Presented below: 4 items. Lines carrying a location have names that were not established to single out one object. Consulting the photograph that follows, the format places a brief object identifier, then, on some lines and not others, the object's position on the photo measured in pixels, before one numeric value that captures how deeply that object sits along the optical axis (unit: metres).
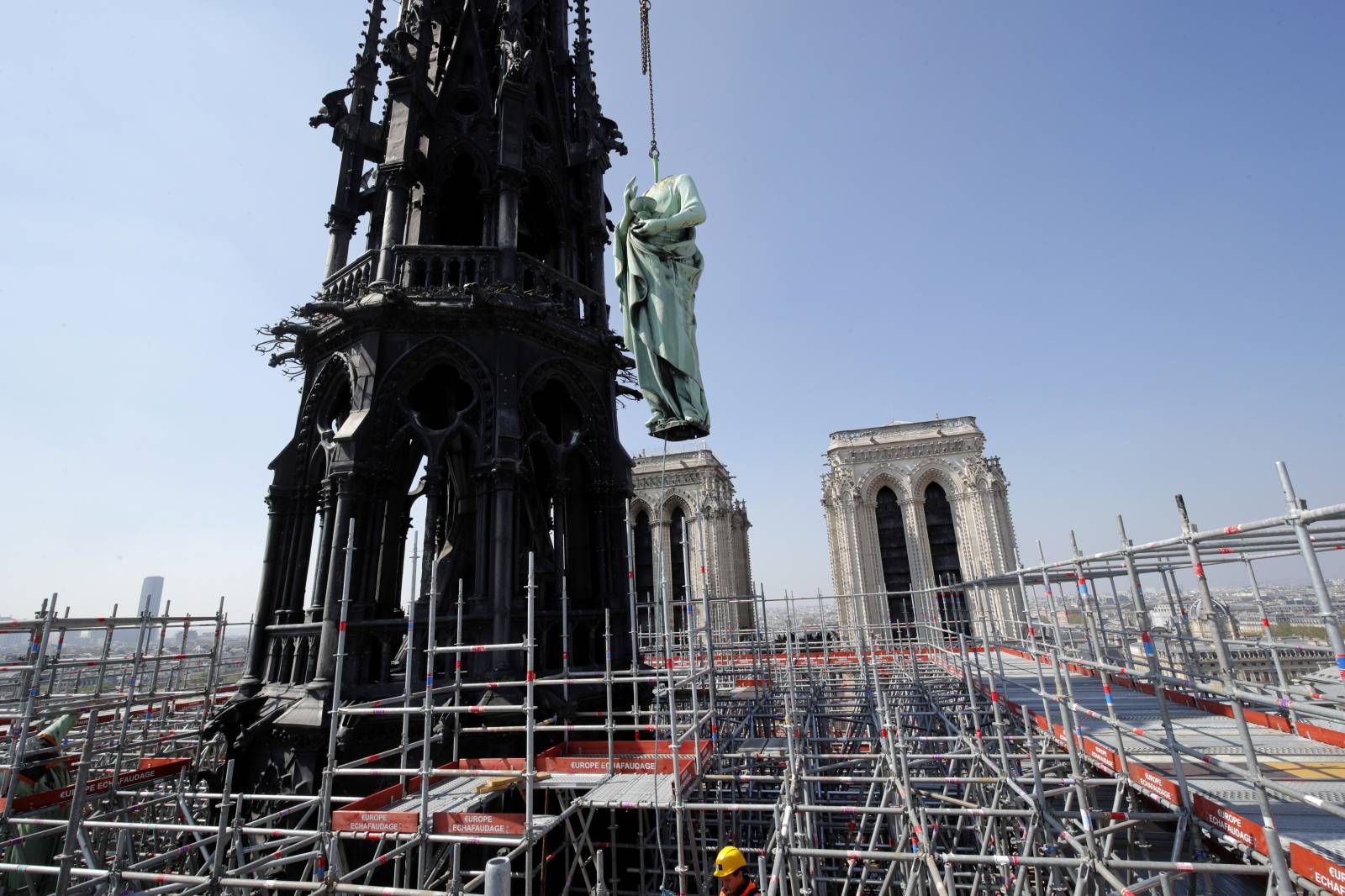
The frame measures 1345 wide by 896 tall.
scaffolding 4.97
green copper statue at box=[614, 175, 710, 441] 10.19
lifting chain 14.79
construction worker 4.96
